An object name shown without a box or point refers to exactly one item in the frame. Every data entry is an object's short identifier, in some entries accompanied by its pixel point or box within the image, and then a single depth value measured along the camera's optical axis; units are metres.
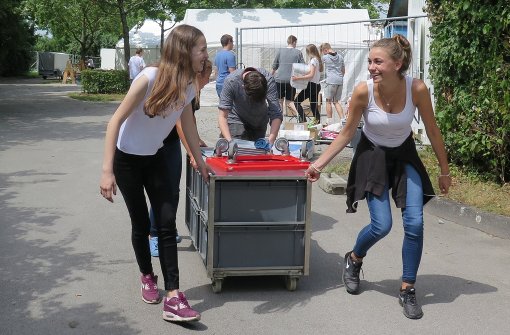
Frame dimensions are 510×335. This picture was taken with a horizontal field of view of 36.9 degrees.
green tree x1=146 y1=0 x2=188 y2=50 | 34.91
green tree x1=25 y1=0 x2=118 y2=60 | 45.50
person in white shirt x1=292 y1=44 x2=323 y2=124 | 14.41
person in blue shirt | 13.71
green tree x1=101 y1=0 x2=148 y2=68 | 31.69
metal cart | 5.41
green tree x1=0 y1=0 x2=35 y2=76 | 43.13
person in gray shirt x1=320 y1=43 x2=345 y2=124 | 15.79
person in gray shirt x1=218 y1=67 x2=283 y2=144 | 6.67
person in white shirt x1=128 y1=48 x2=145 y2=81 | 27.67
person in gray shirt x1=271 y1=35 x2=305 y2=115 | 14.59
